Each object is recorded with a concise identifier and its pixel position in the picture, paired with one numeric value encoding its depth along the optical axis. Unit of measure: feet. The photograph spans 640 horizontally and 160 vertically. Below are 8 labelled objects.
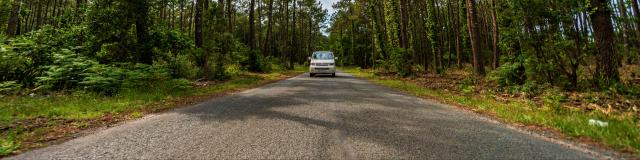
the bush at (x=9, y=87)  28.71
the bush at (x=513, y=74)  36.70
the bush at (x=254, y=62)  84.06
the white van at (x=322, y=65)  75.31
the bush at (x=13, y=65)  32.44
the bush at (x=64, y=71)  31.94
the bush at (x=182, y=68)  46.21
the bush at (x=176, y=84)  36.80
